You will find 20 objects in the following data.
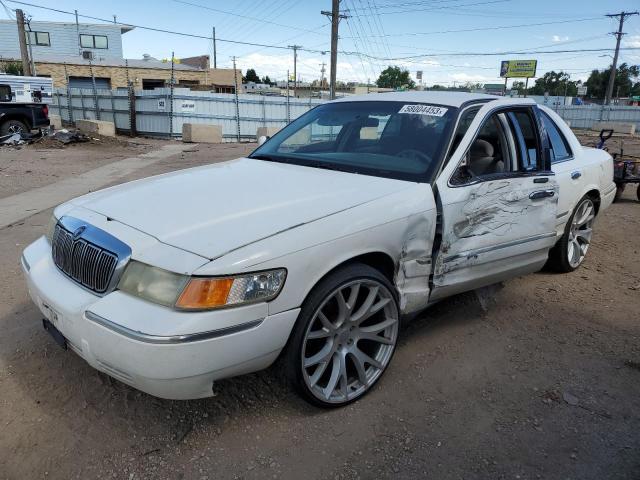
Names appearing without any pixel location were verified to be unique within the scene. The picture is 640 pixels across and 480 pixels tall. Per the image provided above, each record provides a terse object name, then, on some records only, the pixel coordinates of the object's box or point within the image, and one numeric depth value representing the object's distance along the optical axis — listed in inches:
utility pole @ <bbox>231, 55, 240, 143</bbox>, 917.2
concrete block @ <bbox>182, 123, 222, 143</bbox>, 825.5
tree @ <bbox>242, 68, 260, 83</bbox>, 3927.2
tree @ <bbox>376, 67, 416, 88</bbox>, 3572.8
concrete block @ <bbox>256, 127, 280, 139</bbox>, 825.3
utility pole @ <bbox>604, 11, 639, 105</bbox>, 1881.2
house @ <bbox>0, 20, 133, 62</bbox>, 1787.6
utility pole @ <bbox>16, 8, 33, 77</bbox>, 995.4
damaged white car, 86.7
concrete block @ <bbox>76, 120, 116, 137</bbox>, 841.5
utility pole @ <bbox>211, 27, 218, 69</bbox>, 2711.4
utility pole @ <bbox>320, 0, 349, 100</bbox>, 960.3
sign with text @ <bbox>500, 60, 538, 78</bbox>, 2359.7
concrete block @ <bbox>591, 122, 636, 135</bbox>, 1338.6
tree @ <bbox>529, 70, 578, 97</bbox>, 3449.8
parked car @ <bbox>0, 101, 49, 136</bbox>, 691.4
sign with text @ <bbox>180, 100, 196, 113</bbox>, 861.8
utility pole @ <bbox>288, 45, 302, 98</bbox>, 2760.8
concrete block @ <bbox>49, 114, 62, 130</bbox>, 934.4
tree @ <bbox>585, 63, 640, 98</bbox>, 3440.0
